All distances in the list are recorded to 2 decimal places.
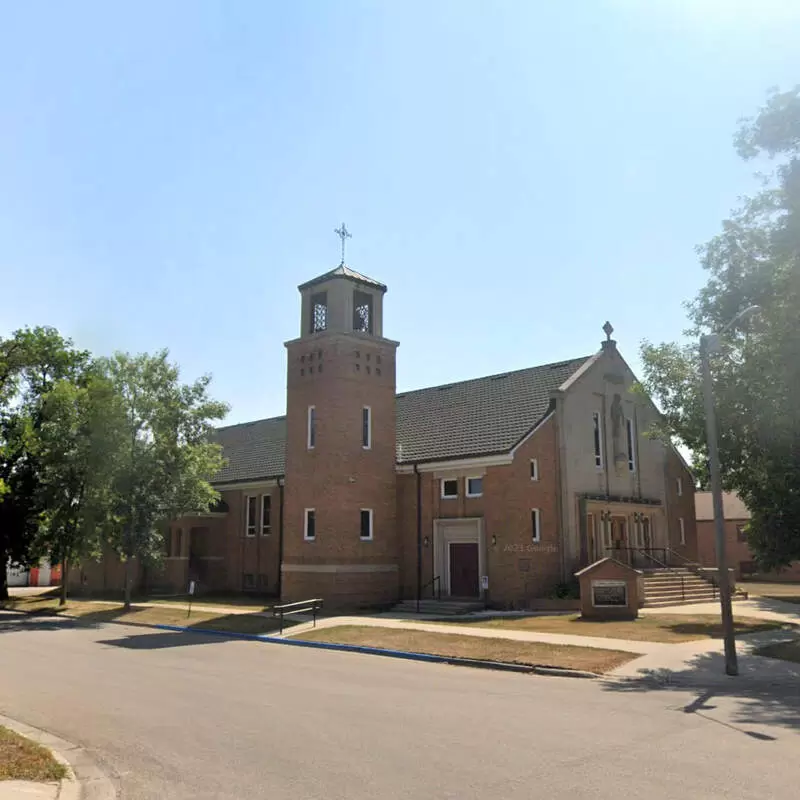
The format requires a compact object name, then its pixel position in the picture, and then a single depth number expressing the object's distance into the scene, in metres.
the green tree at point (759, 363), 17.42
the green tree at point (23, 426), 37.19
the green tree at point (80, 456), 31.77
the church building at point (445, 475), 29.25
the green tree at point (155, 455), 31.45
